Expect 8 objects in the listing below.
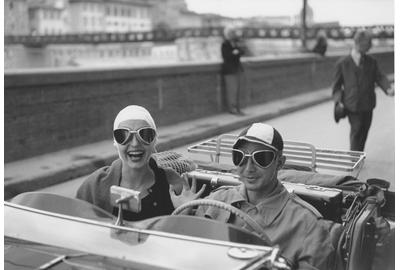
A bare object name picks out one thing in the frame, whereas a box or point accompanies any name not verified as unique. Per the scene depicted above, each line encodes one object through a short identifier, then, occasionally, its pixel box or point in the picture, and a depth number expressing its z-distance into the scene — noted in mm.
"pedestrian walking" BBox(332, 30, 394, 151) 8047
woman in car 3434
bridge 96812
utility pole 22781
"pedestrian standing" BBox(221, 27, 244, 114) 14438
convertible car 2357
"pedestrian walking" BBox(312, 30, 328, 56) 24500
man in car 2973
